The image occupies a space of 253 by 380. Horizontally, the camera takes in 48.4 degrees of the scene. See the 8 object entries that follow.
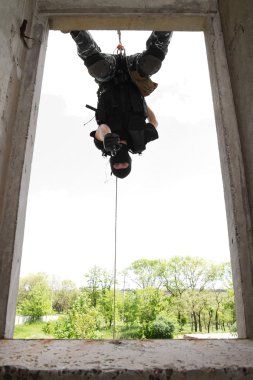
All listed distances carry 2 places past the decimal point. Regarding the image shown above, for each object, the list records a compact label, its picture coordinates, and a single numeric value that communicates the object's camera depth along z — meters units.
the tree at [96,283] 40.19
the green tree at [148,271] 42.81
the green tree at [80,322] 34.00
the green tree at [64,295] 45.73
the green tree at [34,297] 46.66
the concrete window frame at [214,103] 1.13
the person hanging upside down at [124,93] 2.78
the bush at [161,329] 35.62
